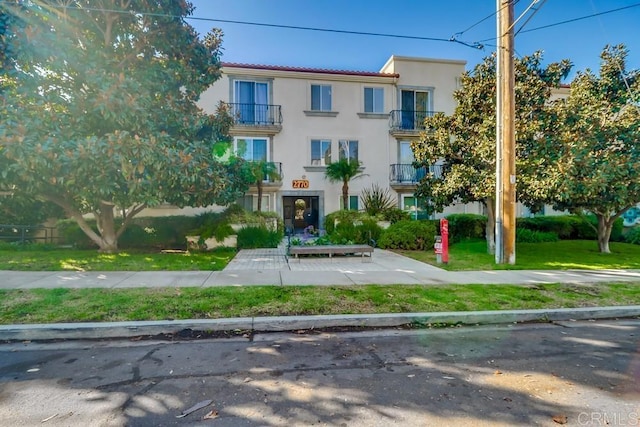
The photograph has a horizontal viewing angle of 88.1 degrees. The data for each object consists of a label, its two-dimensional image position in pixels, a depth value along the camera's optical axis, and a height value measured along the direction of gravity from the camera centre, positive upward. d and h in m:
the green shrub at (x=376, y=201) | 15.37 +0.72
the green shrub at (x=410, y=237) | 13.04 -0.88
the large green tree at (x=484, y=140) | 10.47 +2.59
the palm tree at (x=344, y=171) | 17.16 +2.28
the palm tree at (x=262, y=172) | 14.11 +1.95
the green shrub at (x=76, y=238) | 13.29 -0.91
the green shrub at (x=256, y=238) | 12.81 -0.90
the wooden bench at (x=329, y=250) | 10.20 -1.08
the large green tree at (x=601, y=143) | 9.54 +2.27
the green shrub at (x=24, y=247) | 11.76 -1.14
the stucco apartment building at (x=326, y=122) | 18.50 +5.39
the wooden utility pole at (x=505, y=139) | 9.12 +2.11
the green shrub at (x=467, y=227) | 15.57 -0.59
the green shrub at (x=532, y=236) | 15.72 -1.06
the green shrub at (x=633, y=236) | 15.87 -1.06
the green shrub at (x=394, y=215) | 14.78 -0.01
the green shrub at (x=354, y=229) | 13.30 -0.59
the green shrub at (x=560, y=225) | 17.17 -0.55
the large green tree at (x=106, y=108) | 8.07 +2.95
